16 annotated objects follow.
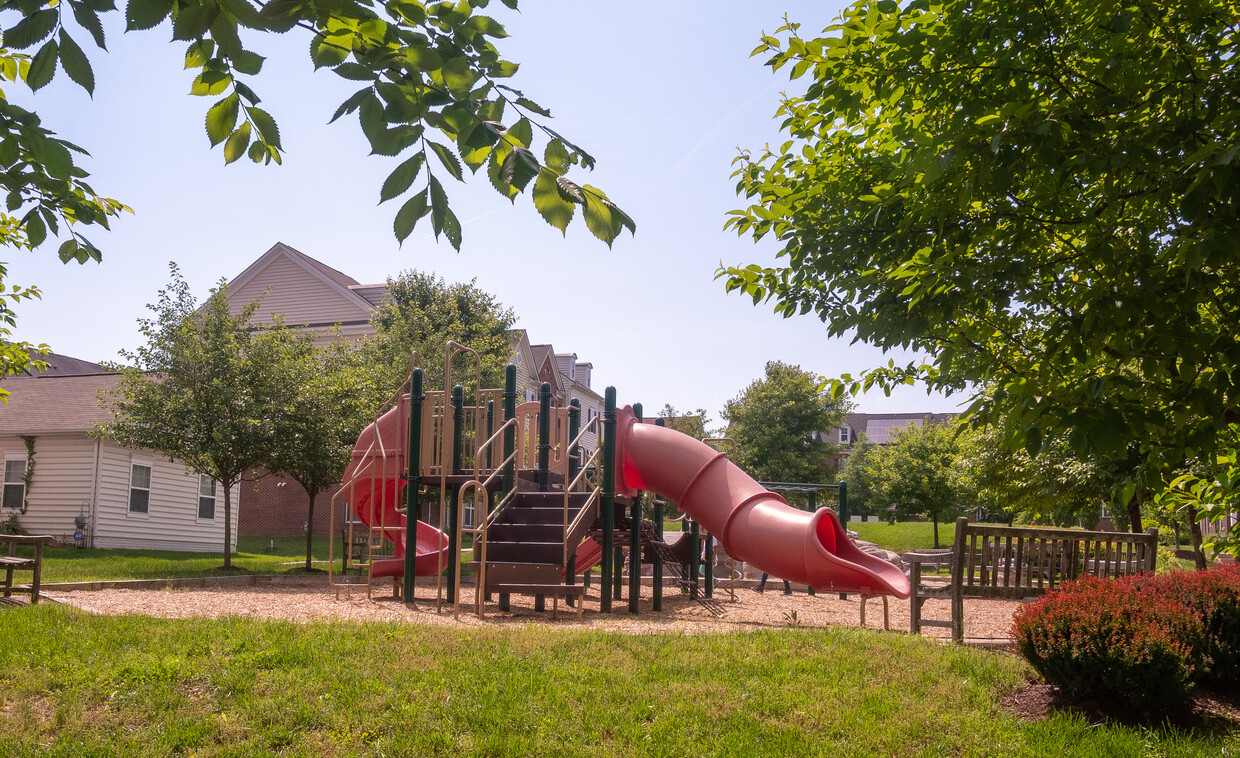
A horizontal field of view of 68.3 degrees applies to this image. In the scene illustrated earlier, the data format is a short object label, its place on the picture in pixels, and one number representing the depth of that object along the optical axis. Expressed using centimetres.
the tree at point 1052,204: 421
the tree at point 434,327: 2481
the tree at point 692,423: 5000
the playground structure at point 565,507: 1056
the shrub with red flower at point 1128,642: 585
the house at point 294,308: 3175
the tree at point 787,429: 4375
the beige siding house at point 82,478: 2289
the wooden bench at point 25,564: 945
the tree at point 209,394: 1697
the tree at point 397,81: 277
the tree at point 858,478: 5632
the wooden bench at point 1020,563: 897
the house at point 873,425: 7638
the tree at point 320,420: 1742
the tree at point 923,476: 3309
